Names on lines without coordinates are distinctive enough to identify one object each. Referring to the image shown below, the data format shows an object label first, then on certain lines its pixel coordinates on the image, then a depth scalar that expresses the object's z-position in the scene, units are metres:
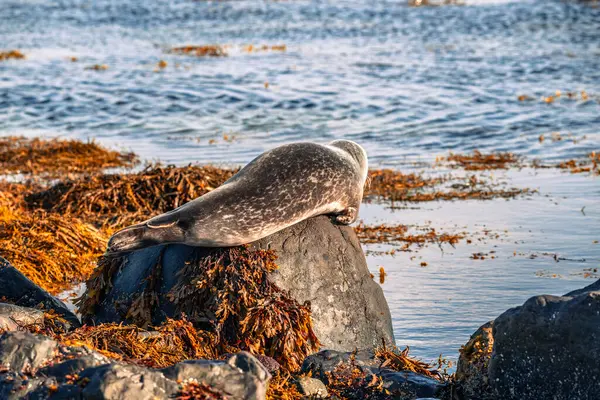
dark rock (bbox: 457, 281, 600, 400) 7.87
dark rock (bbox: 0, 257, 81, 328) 12.19
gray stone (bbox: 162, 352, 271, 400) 7.15
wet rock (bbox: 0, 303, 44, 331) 10.38
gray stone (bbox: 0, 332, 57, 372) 7.25
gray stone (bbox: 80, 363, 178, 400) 6.66
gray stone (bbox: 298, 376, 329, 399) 9.19
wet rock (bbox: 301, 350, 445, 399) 9.42
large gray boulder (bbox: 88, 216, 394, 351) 11.20
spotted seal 10.85
